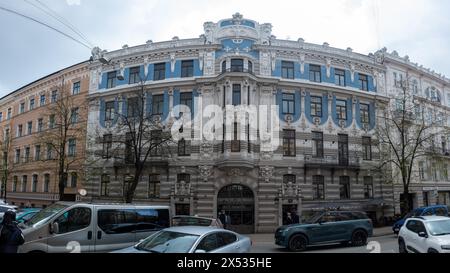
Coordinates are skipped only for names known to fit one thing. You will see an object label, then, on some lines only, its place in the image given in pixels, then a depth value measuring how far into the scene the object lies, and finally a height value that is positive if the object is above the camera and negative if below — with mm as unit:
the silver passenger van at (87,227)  8797 -1774
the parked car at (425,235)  8786 -1982
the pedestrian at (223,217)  20825 -3220
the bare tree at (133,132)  22986 +3619
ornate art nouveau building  23844 +4539
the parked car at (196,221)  14500 -2390
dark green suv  13555 -2706
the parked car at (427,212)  18891 -2413
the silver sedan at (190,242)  6830 -1691
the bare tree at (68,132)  24980 +4073
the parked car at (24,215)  15923 -2385
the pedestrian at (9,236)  6895 -1504
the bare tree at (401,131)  27219 +4234
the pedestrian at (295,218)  20833 -3135
